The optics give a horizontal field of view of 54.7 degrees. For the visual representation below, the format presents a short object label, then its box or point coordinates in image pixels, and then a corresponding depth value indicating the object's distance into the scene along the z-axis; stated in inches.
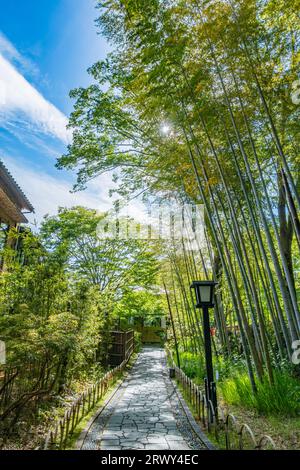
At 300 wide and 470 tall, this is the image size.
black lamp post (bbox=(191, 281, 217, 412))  174.7
